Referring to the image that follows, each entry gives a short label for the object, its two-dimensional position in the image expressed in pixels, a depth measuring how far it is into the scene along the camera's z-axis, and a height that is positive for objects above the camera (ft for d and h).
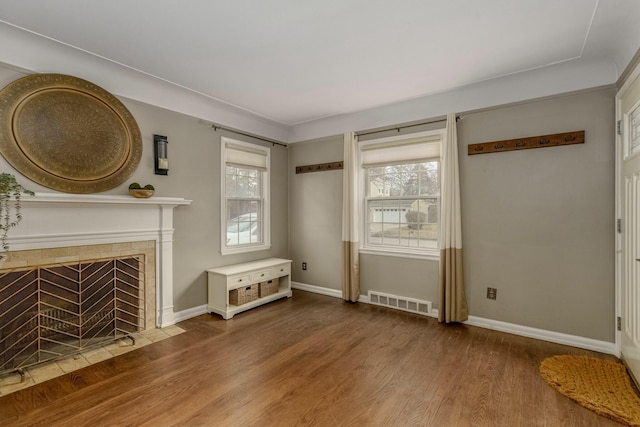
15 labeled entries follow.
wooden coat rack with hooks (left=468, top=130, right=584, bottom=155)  9.48 +2.42
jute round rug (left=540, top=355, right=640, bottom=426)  6.42 -4.14
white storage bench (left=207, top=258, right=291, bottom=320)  12.00 -2.88
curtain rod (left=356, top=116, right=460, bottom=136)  12.02 +3.75
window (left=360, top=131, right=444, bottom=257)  12.45 +0.93
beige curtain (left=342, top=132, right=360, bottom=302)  13.91 -0.39
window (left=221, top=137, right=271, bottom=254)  13.53 +0.83
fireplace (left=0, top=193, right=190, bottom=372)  8.09 -1.84
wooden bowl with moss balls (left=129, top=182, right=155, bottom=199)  9.91 +0.76
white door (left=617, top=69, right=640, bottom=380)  7.36 -0.15
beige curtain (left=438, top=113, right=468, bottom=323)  11.23 -0.98
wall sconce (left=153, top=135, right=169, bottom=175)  10.85 +2.24
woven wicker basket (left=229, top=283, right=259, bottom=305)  12.33 -3.37
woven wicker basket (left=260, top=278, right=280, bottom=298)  13.50 -3.34
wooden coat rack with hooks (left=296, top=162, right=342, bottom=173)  14.88 +2.43
